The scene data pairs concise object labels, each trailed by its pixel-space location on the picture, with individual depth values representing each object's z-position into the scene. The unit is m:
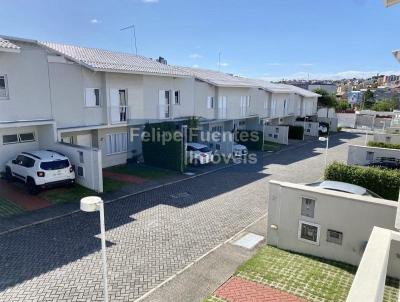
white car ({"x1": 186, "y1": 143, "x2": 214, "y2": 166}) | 22.19
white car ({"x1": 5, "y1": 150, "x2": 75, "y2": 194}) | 14.32
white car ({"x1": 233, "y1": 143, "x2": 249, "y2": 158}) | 25.22
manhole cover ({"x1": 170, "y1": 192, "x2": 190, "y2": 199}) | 15.65
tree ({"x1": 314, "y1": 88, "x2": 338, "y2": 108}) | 55.66
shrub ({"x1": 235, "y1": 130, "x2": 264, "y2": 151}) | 29.70
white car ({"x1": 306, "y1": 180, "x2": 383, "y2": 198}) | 11.48
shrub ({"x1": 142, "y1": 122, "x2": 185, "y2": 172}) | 20.36
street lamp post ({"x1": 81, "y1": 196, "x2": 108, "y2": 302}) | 5.94
